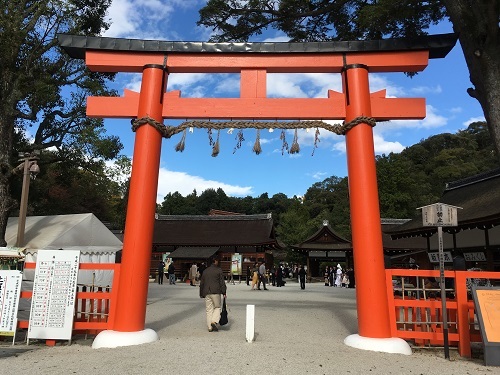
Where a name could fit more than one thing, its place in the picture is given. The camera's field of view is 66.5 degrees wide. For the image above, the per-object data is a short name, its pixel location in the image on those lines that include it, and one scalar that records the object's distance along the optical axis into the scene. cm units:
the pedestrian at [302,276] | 1894
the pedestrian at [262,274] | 1802
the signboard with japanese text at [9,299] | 593
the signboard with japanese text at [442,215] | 557
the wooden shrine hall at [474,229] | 977
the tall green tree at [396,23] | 652
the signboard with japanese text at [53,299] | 593
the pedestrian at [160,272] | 2172
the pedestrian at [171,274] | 2231
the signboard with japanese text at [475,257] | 1198
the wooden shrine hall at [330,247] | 2320
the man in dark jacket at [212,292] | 679
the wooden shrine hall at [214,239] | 2598
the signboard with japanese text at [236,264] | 2508
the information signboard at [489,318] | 497
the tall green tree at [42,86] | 1184
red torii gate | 583
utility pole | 1144
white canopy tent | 1138
